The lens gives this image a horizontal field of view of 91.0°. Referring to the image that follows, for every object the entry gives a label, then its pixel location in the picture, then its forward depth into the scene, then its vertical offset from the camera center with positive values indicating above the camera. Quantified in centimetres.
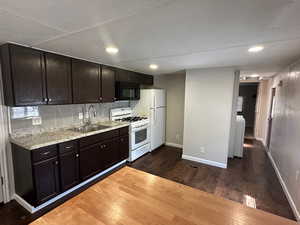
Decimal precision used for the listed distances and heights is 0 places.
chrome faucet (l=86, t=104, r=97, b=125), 314 -31
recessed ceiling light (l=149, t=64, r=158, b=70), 313 +72
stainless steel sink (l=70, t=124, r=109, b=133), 281 -60
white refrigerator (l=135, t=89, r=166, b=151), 398 -30
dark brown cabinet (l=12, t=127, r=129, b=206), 191 -101
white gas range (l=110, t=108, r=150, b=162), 350 -79
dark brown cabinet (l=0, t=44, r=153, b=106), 189 +30
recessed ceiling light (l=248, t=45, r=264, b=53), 186 +68
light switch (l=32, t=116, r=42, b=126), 233 -37
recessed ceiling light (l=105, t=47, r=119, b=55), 203 +69
